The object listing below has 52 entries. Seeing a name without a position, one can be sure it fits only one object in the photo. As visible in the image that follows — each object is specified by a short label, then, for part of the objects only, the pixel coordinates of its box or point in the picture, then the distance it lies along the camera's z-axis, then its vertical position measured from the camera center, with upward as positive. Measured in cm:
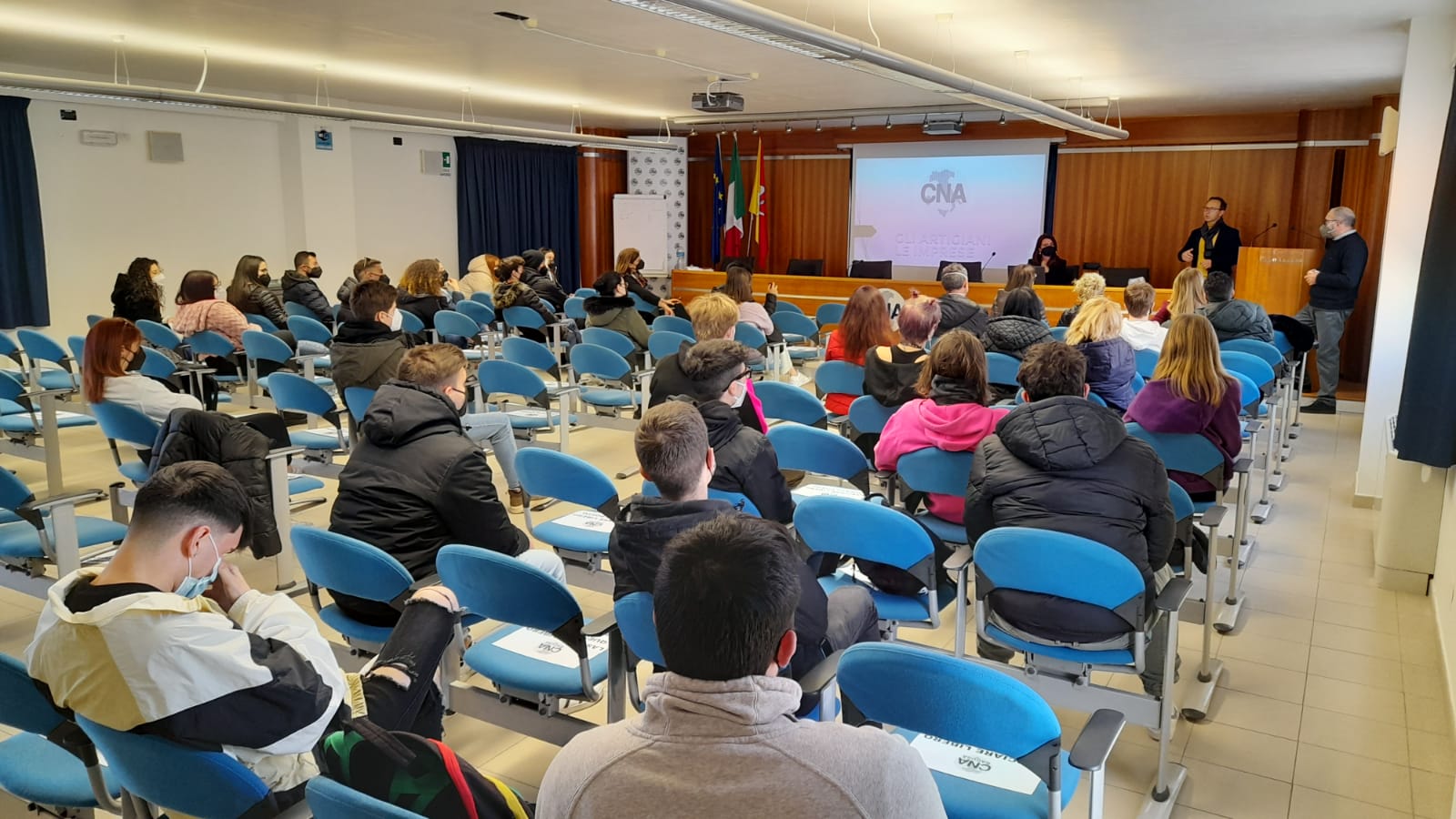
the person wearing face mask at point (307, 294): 934 -52
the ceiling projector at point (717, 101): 970 +141
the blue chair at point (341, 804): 148 -85
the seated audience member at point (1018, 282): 747 -24
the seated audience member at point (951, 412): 379 -62
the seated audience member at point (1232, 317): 698 -43
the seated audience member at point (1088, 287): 785 -27
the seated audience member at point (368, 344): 580 -61
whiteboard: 1622 +31
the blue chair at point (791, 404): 549 -88
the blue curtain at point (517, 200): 1458 +65
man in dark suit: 1143 +11
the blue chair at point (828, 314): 1081 -71
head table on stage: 1183 -53
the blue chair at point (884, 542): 300 -91
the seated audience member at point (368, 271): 912 -28
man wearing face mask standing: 861 -29
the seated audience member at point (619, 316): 868 -62
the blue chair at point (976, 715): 190 -92
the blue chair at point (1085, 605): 267 -99
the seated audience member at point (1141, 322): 657 -46
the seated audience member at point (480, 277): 1189 -42
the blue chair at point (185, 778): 184 -101
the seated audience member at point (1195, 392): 405 -56
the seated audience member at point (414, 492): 306 -78
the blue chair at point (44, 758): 200 -119
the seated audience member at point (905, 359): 512 -57
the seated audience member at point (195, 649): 179 -77
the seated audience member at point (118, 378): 485 -69
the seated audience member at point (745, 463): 342 -74
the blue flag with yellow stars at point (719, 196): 1631 +84
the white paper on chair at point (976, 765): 226 -120
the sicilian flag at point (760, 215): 1606 +53
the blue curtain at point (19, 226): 962 +8
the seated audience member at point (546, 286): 1066 -45
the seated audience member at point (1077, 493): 285 -72
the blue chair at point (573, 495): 371 -96
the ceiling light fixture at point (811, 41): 466 +113
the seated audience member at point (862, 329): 614 -49
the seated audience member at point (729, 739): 120 -61
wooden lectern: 955 -21
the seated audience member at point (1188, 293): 685 -26
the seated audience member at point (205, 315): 771 -60
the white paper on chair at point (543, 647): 282 -117
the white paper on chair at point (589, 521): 395 -112
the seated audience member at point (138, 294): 862 -50
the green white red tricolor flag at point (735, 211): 1614 +58
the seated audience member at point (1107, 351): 534 -53
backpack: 161 -88
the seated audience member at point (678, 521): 236 -66
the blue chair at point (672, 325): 915 -73
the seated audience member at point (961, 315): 709 -46
